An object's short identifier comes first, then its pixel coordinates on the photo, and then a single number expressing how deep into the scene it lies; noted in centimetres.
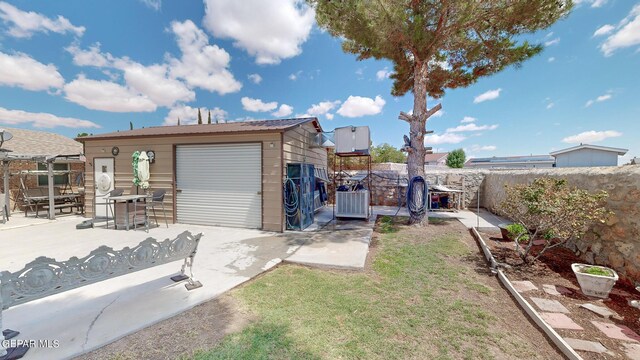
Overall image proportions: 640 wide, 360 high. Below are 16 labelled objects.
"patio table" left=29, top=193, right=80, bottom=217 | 785
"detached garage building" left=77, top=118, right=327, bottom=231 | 636
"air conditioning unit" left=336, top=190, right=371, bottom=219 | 754
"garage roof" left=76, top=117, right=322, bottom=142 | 636
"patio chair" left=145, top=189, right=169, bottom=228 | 682
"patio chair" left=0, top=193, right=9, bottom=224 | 710
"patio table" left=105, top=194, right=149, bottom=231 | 618
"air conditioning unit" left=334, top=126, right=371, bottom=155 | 714
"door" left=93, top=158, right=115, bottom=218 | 785
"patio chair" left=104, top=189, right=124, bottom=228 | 696
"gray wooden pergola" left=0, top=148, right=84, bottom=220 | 727
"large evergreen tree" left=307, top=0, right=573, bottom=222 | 573
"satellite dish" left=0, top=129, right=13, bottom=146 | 573
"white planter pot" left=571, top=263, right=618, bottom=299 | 311
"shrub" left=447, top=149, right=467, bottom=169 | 3975
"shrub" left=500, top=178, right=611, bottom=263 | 371
